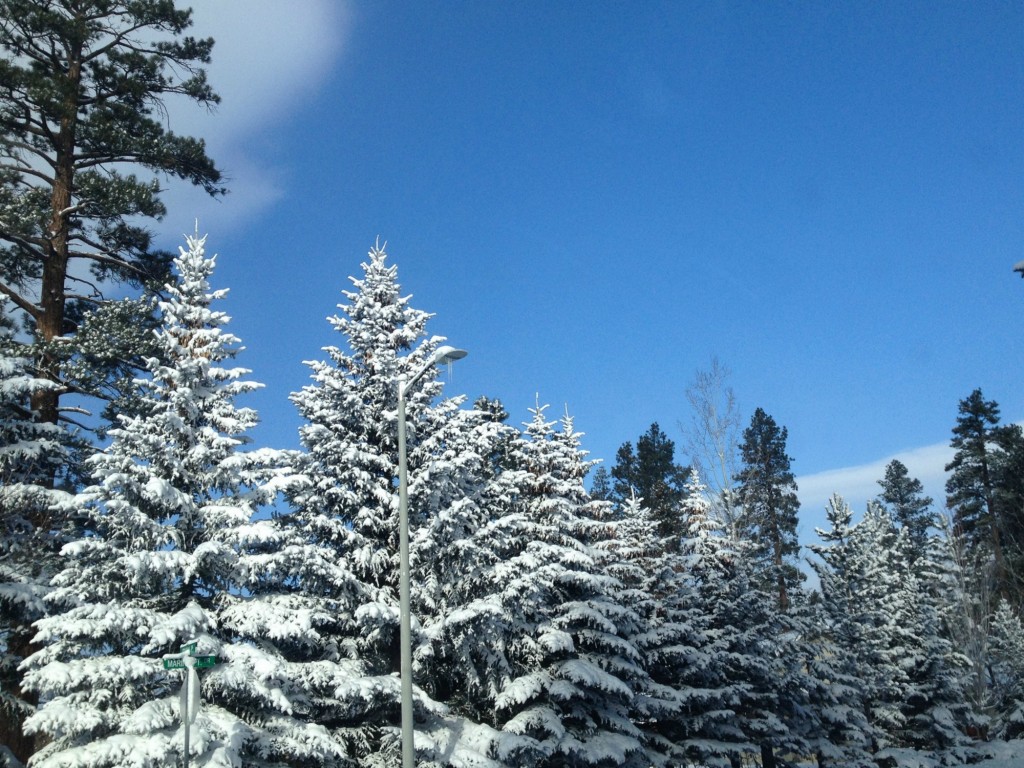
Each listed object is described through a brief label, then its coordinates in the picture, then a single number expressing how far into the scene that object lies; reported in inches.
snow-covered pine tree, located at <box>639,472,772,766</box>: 1104.8
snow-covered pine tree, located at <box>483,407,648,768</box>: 826.8
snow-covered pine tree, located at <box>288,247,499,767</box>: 740.0
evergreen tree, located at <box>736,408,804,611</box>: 1825.8
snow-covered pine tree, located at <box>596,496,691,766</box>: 1043.3
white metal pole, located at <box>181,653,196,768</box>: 422.6
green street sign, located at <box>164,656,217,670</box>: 446.1
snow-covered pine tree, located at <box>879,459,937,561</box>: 3474.4
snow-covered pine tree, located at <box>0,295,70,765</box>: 599.8
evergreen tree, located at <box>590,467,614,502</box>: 2581.2
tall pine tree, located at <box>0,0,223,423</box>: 776.3
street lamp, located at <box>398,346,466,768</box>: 509.7
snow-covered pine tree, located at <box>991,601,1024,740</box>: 1989.2
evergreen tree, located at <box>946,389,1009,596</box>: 2662.4
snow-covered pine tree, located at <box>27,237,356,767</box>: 538.6
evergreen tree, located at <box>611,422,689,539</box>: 2314.2
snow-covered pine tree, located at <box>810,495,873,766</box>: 1472.7
